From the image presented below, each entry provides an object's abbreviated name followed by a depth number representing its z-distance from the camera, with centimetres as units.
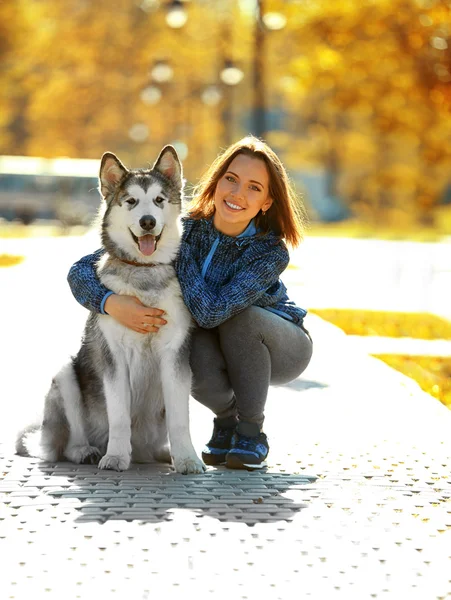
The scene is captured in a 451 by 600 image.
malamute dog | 1058
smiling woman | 1077
